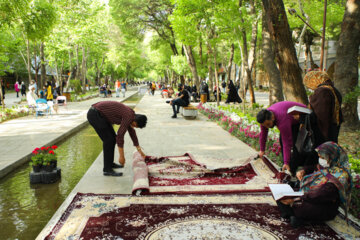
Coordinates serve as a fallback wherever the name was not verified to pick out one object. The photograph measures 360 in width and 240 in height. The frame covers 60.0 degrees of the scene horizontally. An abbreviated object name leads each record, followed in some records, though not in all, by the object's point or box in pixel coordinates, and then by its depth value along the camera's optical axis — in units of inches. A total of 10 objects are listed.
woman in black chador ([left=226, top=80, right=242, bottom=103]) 740.6
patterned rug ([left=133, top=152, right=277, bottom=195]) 184.5
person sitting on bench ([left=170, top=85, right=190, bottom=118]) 559.8
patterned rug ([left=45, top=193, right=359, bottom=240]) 133.8
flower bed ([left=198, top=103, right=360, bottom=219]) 155.9
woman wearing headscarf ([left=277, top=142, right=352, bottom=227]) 133.9
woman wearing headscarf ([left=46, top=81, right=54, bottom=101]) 635.2
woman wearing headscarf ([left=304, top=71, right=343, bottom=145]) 161.2
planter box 223.0
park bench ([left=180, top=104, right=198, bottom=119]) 553.6
